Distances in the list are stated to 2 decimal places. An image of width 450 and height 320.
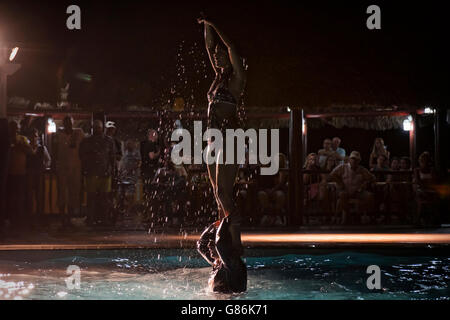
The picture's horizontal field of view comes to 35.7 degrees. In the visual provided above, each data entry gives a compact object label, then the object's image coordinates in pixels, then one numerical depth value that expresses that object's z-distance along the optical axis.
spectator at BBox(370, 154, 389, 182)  15.27
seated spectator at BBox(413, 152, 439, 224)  13.16
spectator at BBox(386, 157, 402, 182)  14.80
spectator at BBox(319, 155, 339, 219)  13.63
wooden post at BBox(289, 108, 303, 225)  13.30
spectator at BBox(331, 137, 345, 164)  15.59
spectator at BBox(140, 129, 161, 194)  12.92
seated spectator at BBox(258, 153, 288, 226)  13.59
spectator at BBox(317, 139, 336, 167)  15.20
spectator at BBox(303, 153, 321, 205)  14.13
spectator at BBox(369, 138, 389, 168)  16.88
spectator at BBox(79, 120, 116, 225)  12.38
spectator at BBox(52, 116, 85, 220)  12.75
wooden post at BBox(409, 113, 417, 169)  15.25
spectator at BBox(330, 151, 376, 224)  13.31
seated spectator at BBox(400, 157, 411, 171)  14.62
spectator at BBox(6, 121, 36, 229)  11.45
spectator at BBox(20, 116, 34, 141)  13.02
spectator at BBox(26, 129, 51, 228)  12.62
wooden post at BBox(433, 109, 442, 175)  13.84
